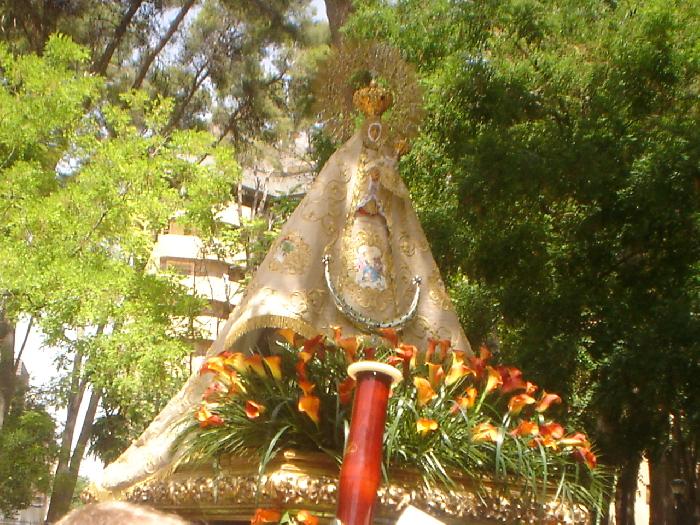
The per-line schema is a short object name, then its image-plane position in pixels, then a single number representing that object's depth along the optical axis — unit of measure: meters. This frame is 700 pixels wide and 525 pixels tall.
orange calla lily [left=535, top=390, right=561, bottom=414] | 4.86
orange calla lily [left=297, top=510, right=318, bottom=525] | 4.11
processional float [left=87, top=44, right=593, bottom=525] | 4.20
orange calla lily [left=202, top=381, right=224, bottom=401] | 4.67
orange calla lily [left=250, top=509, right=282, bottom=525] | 4.12
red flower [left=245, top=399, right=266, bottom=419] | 4.38
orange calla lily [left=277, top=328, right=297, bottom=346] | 4.87
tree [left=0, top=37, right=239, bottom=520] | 12.18
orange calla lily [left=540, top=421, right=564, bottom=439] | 4.62
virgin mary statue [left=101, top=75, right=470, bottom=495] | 5.04
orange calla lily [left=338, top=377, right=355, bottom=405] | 4.43
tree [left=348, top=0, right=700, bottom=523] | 9.30
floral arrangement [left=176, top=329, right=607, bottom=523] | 4.40
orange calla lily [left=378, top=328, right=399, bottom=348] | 4.83
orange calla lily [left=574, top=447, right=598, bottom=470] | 4.67
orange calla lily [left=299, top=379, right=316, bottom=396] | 4.41
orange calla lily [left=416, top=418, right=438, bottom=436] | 4.28
